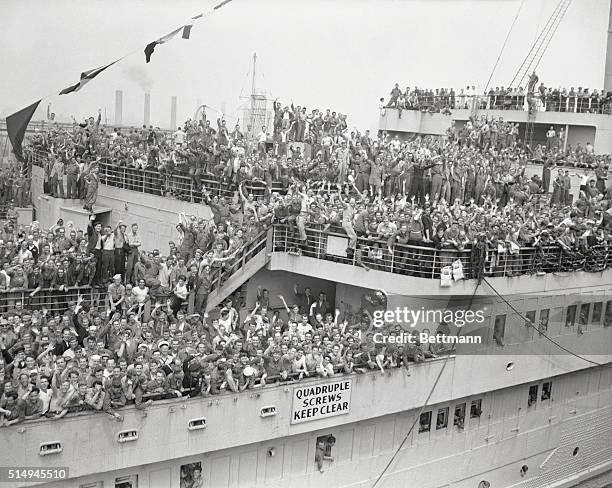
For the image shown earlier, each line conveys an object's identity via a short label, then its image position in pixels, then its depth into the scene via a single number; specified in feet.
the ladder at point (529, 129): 98.84
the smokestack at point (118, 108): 135.74
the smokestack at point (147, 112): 136.41
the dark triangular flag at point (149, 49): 49.25
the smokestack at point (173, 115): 160.97
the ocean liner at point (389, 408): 46.91
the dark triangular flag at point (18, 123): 44.42
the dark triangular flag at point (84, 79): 47.88
